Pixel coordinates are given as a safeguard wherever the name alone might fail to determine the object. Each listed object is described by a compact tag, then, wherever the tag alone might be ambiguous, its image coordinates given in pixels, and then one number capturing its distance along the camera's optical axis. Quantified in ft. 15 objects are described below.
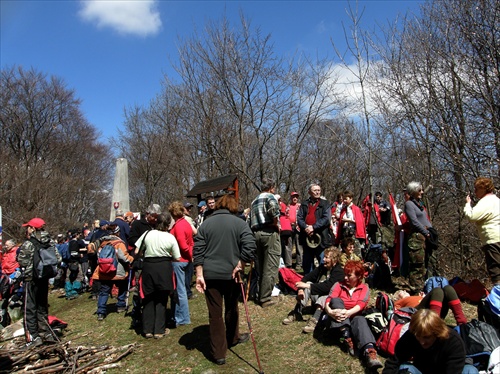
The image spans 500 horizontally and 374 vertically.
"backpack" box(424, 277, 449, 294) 17.13
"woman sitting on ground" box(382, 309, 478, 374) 11.39
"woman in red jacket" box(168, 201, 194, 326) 20.72
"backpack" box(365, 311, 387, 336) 15.46
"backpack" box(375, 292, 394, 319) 16.26
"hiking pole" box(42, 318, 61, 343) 20.10
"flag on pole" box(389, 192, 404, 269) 22.34
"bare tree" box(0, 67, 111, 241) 77.61
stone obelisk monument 63.36
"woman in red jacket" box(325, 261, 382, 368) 14.53
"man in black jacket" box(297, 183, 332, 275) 22.68
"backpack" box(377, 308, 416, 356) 14.76
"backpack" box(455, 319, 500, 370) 13.01
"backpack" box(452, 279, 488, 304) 19.44
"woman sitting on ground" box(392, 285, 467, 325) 14.97
